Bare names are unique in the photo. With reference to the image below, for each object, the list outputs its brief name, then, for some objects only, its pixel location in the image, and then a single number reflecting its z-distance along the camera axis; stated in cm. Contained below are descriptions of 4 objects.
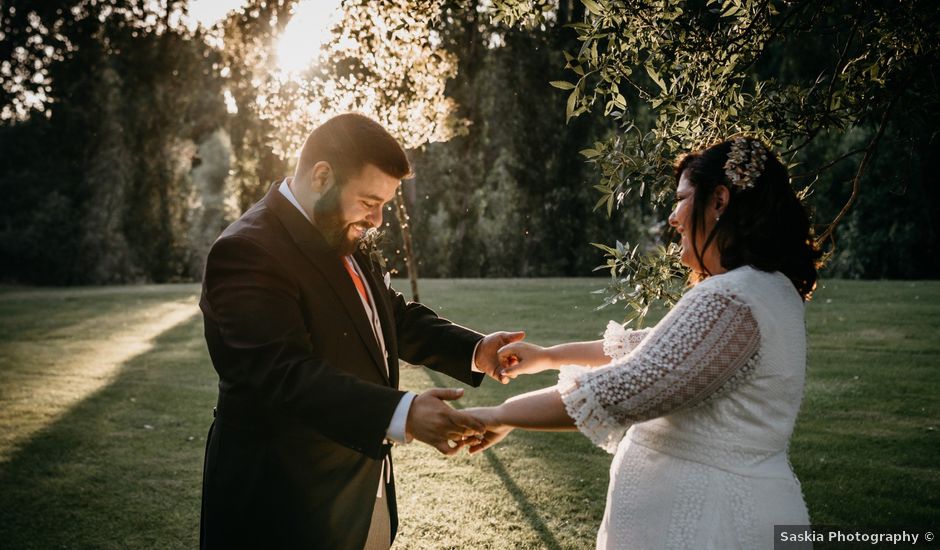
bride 221
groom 254
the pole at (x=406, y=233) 1032
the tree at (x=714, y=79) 346
